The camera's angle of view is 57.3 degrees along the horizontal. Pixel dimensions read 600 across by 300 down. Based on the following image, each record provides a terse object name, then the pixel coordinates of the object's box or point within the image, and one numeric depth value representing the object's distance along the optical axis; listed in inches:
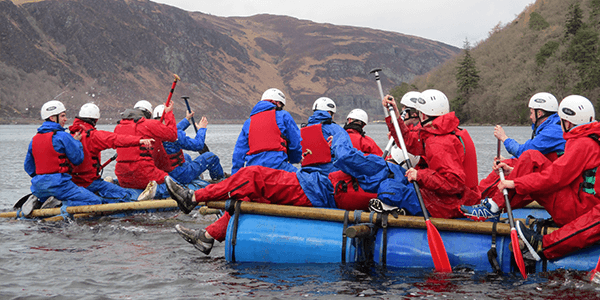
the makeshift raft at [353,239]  267.9
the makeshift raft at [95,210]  400.5
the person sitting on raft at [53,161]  412.2
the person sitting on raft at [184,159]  506.0
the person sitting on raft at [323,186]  290.4
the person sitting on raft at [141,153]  474.3
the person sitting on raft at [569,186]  247.9
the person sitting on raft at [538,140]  277.3
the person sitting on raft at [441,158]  272.4
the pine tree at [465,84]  3966.5
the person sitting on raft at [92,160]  438.3
